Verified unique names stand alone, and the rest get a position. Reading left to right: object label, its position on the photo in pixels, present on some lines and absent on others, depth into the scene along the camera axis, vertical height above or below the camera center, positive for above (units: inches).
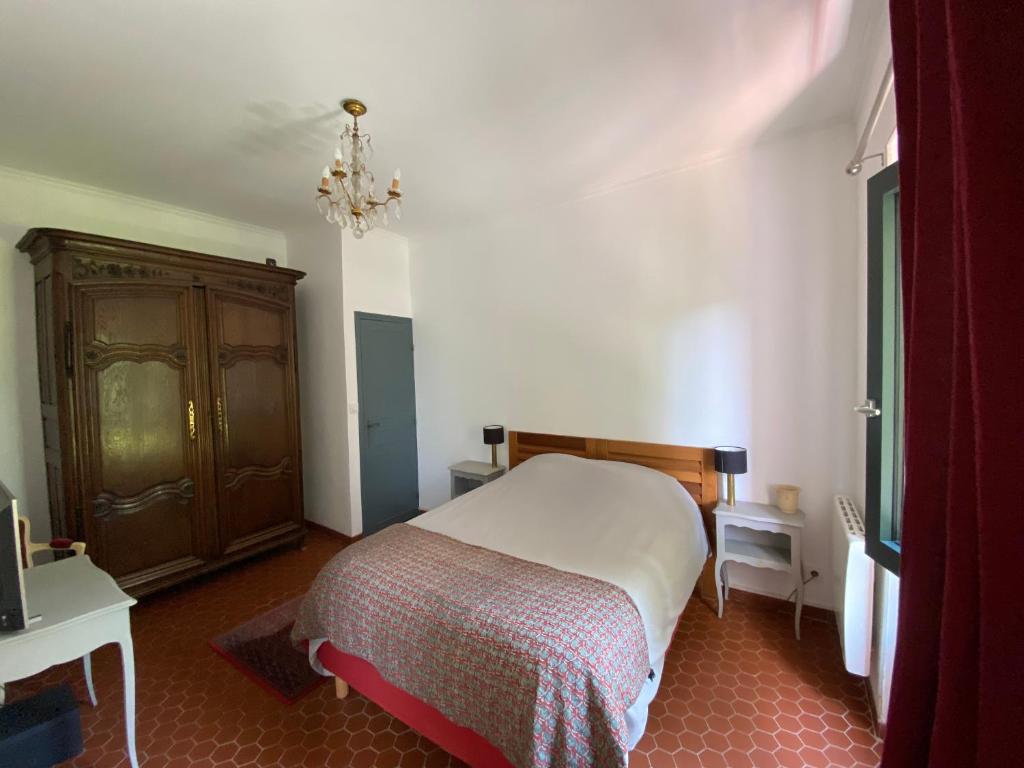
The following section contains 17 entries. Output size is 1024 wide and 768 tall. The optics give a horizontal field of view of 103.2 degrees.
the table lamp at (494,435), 131.0 -20.6
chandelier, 68.5 +33.0
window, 50.6 -1.3
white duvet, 64.4 -31.9
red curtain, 18.9 -2.4
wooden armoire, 88.0 -5.4
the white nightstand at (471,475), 130.7 -33.4
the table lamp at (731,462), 91.3 -22.0
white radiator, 63.2 -37.9
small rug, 75.5 -56.7
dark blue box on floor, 51.9 -46.2
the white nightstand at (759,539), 84.8 -40.4
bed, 46.8 -34.5
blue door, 138.9 -16.7
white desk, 47.1 -29.6
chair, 70.4 -31.6
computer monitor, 46.6 -22.4
